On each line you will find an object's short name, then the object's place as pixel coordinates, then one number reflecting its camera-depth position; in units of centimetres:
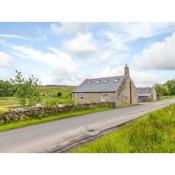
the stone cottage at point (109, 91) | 2488
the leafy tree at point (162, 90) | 5876
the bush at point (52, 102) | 1919
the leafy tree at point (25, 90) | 1676
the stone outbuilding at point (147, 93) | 3939
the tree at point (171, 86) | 7077
